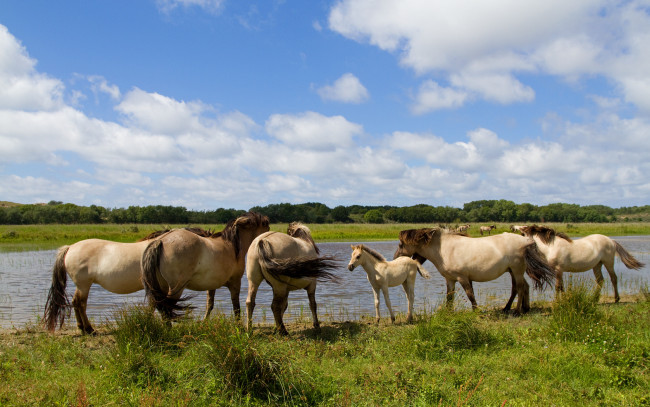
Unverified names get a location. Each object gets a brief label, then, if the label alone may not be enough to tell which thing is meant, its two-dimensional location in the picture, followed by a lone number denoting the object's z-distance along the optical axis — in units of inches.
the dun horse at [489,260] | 338.6
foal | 327.3
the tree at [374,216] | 3045.3
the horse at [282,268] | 258.7
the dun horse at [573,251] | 379.6
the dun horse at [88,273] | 288.8
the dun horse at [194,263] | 262.1
